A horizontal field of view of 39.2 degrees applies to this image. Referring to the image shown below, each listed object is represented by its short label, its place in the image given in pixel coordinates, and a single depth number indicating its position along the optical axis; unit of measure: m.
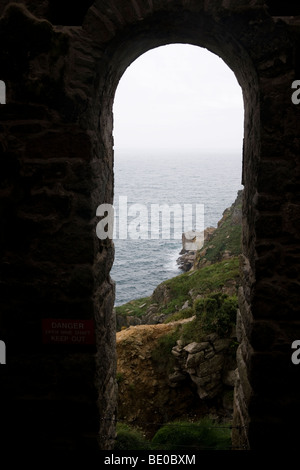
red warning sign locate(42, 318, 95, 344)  3.93
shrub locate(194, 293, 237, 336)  8.54
